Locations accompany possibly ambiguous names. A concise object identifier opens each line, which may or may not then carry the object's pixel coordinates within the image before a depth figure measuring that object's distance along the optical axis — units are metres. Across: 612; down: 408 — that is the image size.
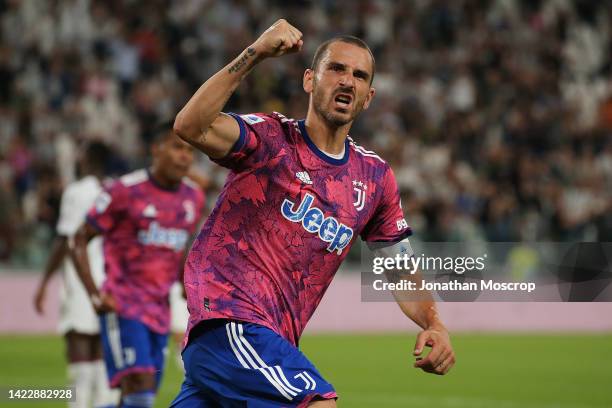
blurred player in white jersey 19.42
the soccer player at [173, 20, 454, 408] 9.74
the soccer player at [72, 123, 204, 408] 15.98
